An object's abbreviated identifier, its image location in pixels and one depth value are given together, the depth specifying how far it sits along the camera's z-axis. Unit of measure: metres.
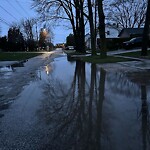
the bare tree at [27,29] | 58.61
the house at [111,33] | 50.77
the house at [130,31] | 34.87
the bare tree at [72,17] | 19.65
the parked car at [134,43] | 20.64
